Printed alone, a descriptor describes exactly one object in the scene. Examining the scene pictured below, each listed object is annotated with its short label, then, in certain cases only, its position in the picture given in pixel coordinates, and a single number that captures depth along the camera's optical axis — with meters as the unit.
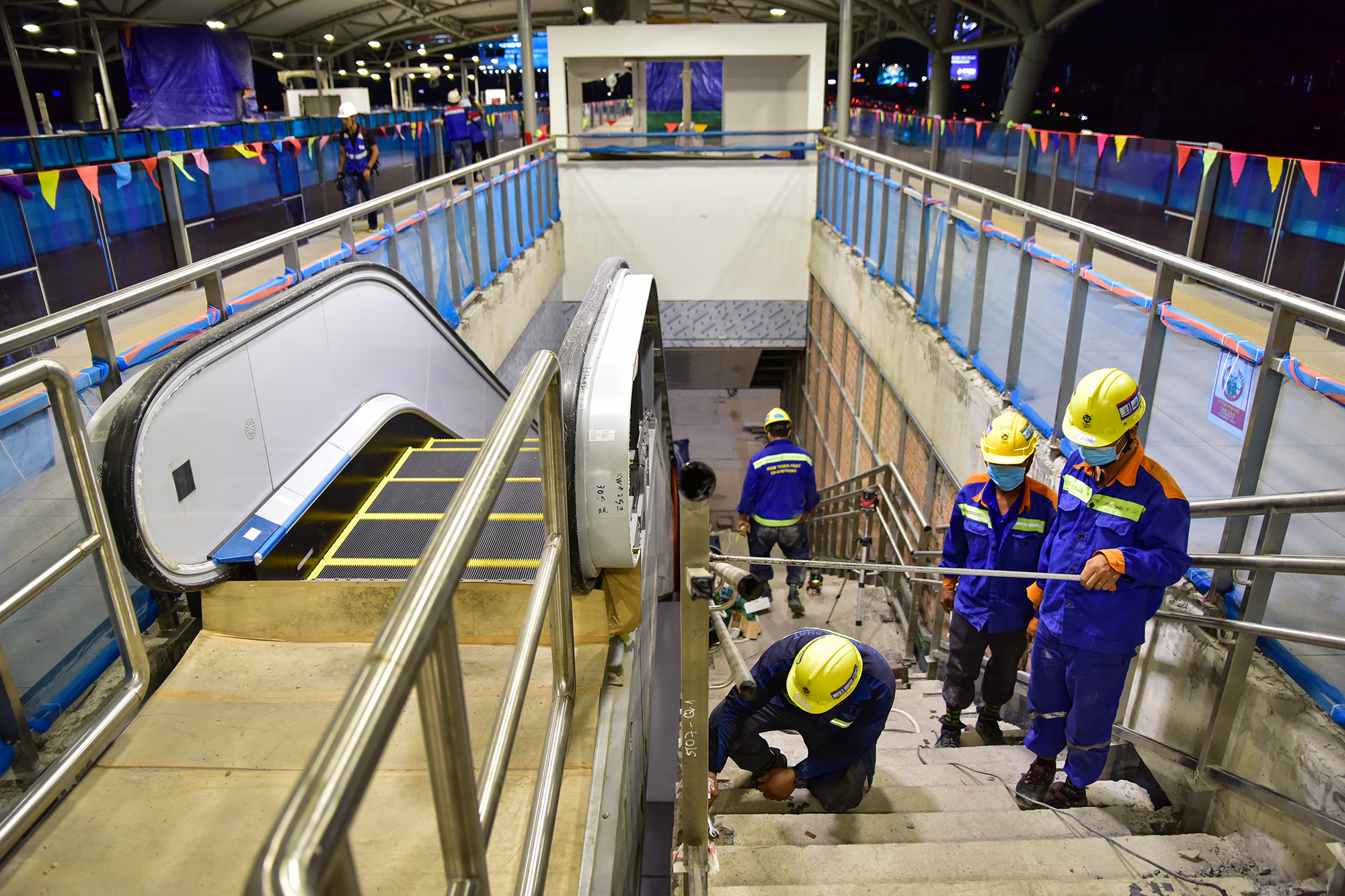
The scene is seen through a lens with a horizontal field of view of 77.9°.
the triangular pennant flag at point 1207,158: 7.32
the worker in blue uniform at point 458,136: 17.67
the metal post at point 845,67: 13.72
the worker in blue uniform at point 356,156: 10.70
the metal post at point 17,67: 17.28
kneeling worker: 3.76
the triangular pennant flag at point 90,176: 5.77
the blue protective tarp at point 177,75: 19.39
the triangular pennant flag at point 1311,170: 6.14
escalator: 1.86
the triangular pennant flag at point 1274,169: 6.48
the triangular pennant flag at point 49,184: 5.46
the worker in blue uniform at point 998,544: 3.66
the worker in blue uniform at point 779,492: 7.16
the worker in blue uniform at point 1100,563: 2.96
